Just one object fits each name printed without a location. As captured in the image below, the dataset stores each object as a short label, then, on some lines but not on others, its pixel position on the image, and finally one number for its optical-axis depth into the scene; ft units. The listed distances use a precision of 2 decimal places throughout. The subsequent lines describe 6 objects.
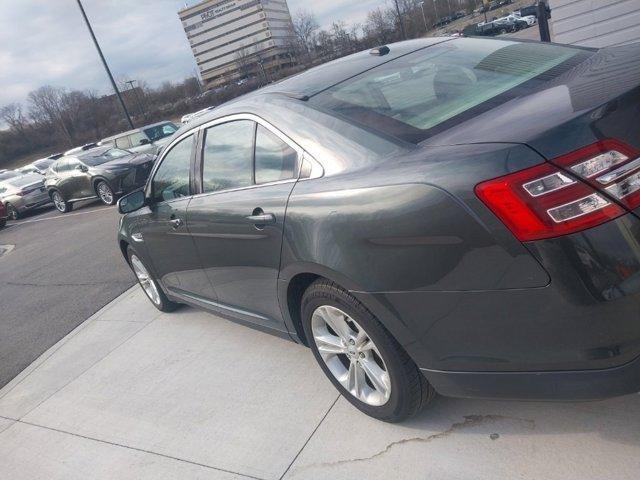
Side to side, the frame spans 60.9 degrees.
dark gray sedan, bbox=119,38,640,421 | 5.64
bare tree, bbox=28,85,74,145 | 250.57
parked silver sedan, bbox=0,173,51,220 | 57.77
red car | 53.47
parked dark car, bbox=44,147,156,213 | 42.37
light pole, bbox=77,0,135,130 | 65.16
